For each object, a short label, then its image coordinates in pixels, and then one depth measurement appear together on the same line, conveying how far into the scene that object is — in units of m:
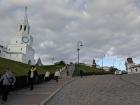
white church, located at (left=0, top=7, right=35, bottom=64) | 56.18
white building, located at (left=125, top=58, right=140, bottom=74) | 61.17
